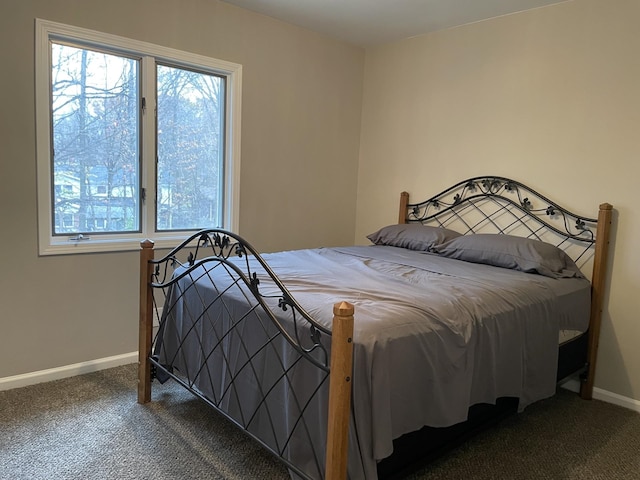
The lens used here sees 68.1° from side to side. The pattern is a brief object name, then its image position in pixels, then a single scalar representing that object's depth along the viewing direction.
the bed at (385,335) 1.53
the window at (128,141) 2.74
